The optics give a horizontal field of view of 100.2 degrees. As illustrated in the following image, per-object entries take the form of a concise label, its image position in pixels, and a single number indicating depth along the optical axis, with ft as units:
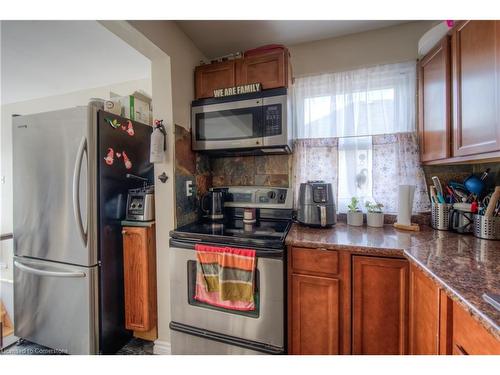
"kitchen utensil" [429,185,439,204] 4.62
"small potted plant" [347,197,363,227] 5.19
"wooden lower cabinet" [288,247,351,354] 3.75
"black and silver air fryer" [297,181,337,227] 4.79
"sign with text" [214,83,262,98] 5.07
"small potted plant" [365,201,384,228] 5.02
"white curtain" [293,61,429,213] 5.18
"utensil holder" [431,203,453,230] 4.48
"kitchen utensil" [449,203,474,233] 4.11
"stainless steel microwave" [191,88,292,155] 4.89
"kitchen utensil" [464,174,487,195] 4.27
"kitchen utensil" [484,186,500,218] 3.70
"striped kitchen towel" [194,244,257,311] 3.95
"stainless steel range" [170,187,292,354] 3.88
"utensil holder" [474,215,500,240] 3.72
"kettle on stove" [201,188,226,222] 5.55
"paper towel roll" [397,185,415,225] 4.72
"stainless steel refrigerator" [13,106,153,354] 4.41
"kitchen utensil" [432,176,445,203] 4.58
